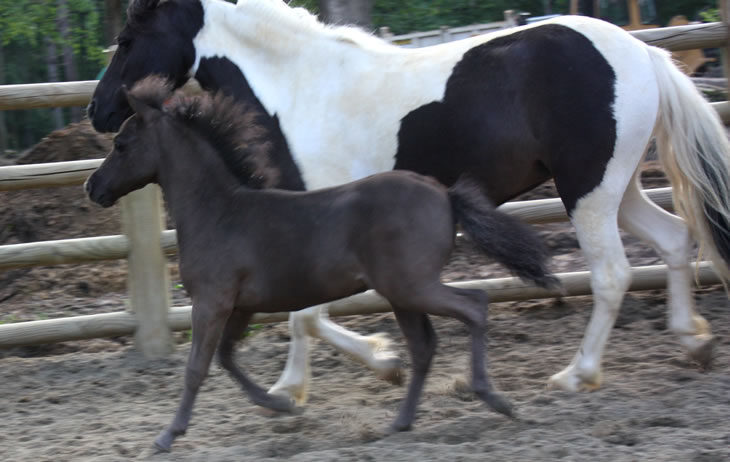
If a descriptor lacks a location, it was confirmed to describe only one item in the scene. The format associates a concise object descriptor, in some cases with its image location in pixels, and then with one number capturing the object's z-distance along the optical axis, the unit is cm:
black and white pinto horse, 806
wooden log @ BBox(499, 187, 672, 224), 1048
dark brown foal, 686
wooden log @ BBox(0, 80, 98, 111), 1031
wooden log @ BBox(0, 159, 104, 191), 1016
